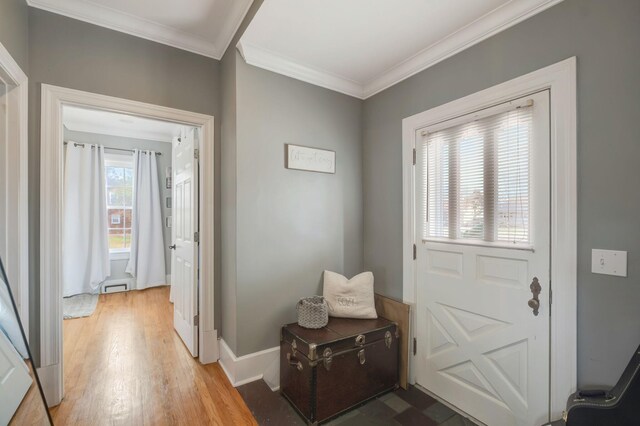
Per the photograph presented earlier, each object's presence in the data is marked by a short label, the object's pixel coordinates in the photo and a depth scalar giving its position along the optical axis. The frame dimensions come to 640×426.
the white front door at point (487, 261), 1.55
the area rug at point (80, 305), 3.52
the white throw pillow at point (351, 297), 2.23
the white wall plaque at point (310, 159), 2.31
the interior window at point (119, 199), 4.74
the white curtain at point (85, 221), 4.25
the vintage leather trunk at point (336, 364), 1.77
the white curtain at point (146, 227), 4.69
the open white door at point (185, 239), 2.45
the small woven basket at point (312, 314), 2.05
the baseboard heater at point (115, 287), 4.50
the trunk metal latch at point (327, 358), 1.79
